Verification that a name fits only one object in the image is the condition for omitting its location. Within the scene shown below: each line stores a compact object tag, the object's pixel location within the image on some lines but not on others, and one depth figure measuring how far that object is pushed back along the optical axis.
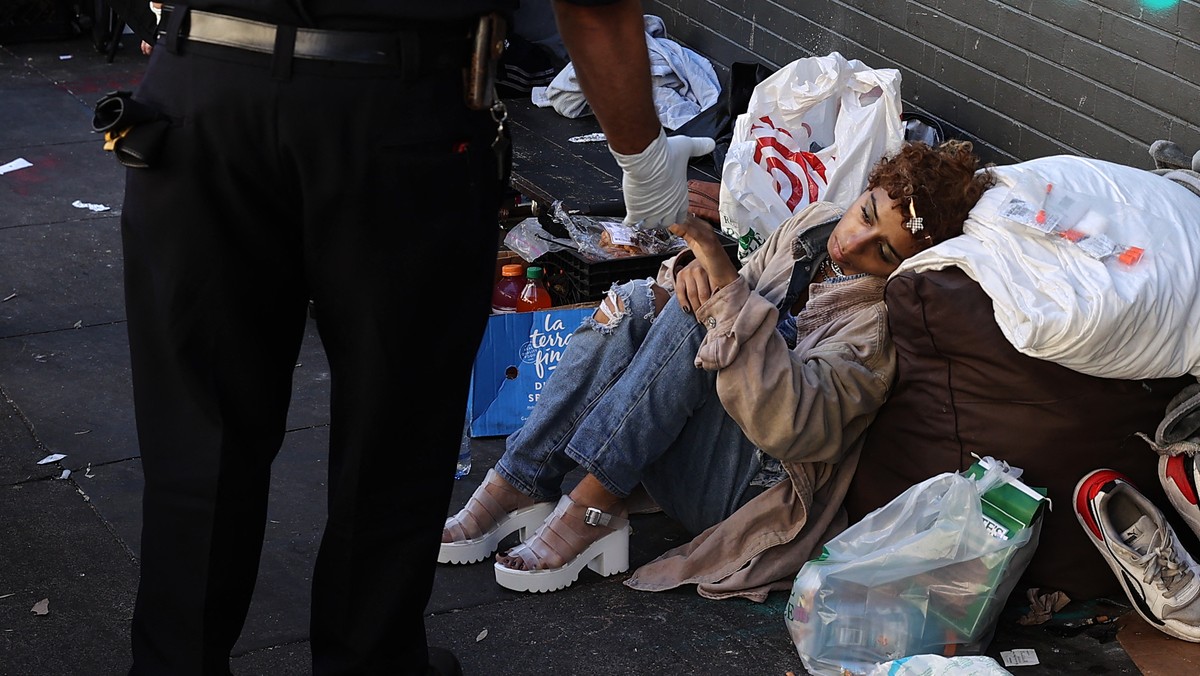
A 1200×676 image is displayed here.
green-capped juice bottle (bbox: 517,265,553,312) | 4.50
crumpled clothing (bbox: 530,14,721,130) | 6.16
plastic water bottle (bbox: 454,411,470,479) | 3.96
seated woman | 3.17
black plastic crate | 4.55
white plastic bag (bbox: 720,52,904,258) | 4.49
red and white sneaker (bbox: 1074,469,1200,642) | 3.08
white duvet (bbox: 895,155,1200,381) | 2.92
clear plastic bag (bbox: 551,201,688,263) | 4.63
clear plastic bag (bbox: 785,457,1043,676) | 2.99
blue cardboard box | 4.14
